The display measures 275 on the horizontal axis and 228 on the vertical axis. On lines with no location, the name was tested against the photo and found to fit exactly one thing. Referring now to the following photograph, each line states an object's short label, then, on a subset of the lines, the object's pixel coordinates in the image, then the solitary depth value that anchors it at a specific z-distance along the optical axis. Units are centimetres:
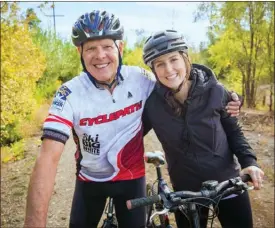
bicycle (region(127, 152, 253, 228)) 168
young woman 223
